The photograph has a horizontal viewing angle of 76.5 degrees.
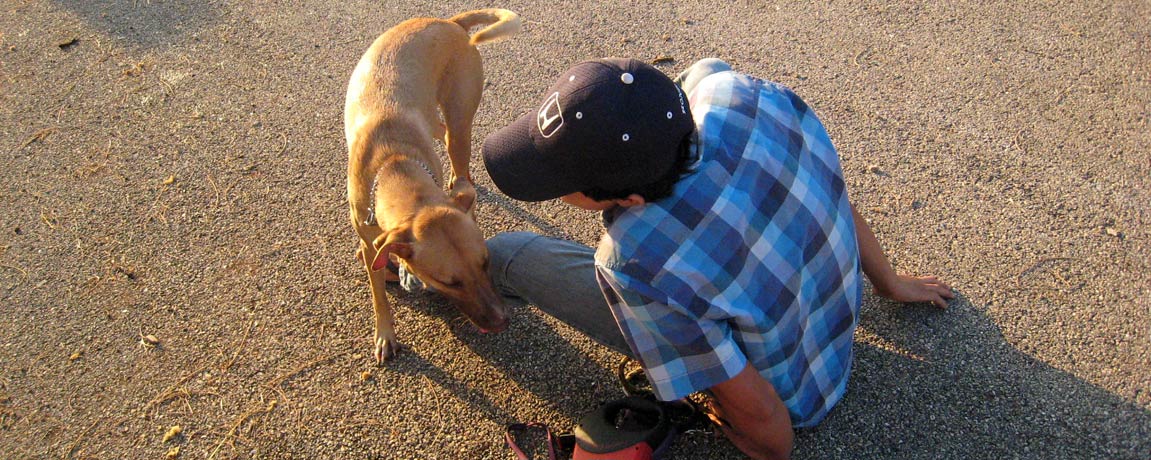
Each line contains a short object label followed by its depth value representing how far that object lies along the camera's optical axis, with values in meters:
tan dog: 3.11
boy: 2.08
